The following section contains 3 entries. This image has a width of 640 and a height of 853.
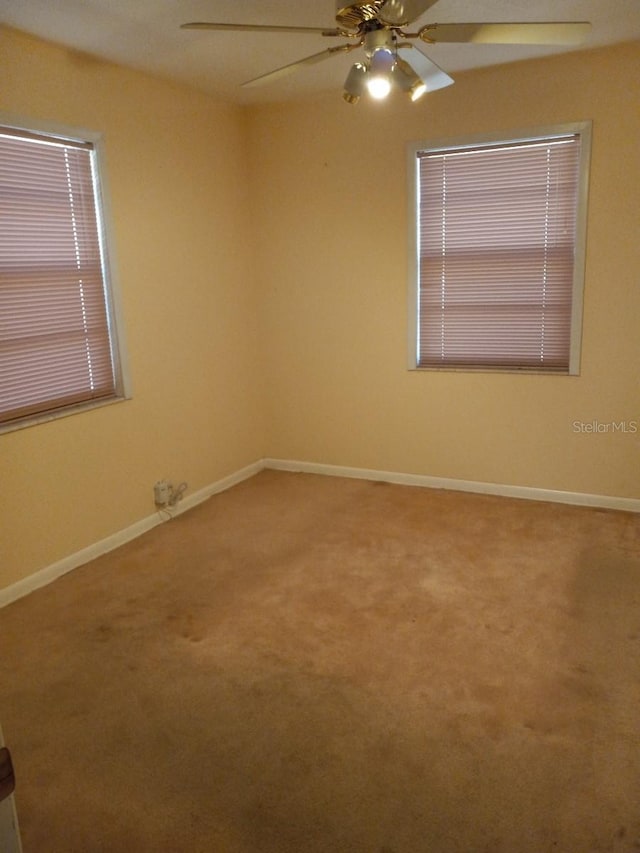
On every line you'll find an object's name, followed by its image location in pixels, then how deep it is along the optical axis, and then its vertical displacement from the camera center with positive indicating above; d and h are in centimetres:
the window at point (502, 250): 390 +13
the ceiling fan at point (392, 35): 211 +82
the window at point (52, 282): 315 +3
